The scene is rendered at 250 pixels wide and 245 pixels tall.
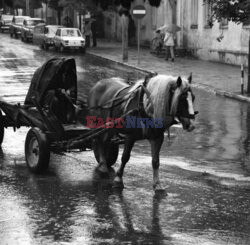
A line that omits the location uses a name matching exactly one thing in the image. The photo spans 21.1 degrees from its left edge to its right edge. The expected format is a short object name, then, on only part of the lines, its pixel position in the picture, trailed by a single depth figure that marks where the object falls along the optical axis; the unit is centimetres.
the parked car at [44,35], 4455
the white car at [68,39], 4216
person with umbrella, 3591
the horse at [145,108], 861
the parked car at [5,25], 6540
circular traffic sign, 2976
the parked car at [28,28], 5194
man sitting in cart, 1052
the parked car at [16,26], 5659
